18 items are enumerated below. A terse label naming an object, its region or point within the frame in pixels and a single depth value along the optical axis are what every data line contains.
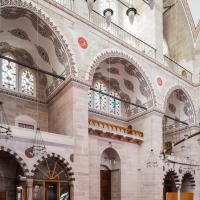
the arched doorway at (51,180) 10.27
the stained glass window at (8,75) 12.82
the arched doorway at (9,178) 10.61
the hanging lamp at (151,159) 12.22
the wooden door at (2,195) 10.67
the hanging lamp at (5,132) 9.04
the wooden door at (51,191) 10.45
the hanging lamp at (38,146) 9.78
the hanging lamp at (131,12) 13.50
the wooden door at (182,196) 14.79
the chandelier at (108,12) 12.66
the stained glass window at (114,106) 16.11
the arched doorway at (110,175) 14.28
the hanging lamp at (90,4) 12.53
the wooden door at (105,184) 14.34
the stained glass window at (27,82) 13.42
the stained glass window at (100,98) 15.42
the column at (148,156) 13.96
